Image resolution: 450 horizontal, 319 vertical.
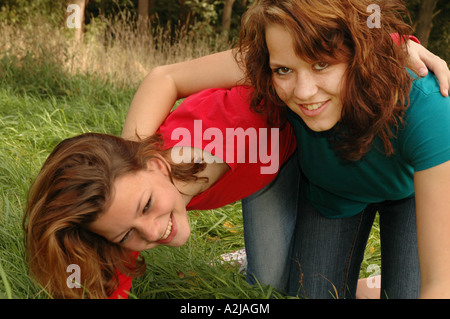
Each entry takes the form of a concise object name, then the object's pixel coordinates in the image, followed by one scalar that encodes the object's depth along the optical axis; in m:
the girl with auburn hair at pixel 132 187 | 1.58
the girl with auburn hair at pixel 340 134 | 1.45
